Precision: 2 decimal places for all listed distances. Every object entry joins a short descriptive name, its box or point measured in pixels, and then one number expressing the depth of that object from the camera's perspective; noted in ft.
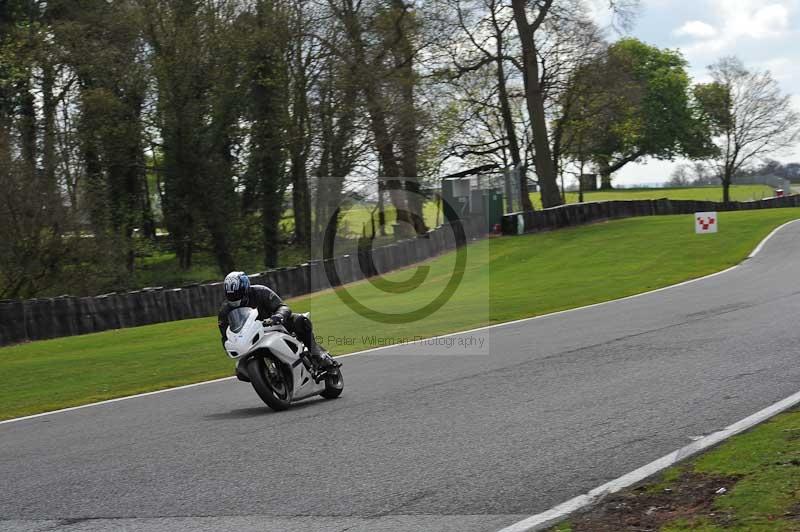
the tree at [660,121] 321.93
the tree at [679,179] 351.67
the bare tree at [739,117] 260.42
